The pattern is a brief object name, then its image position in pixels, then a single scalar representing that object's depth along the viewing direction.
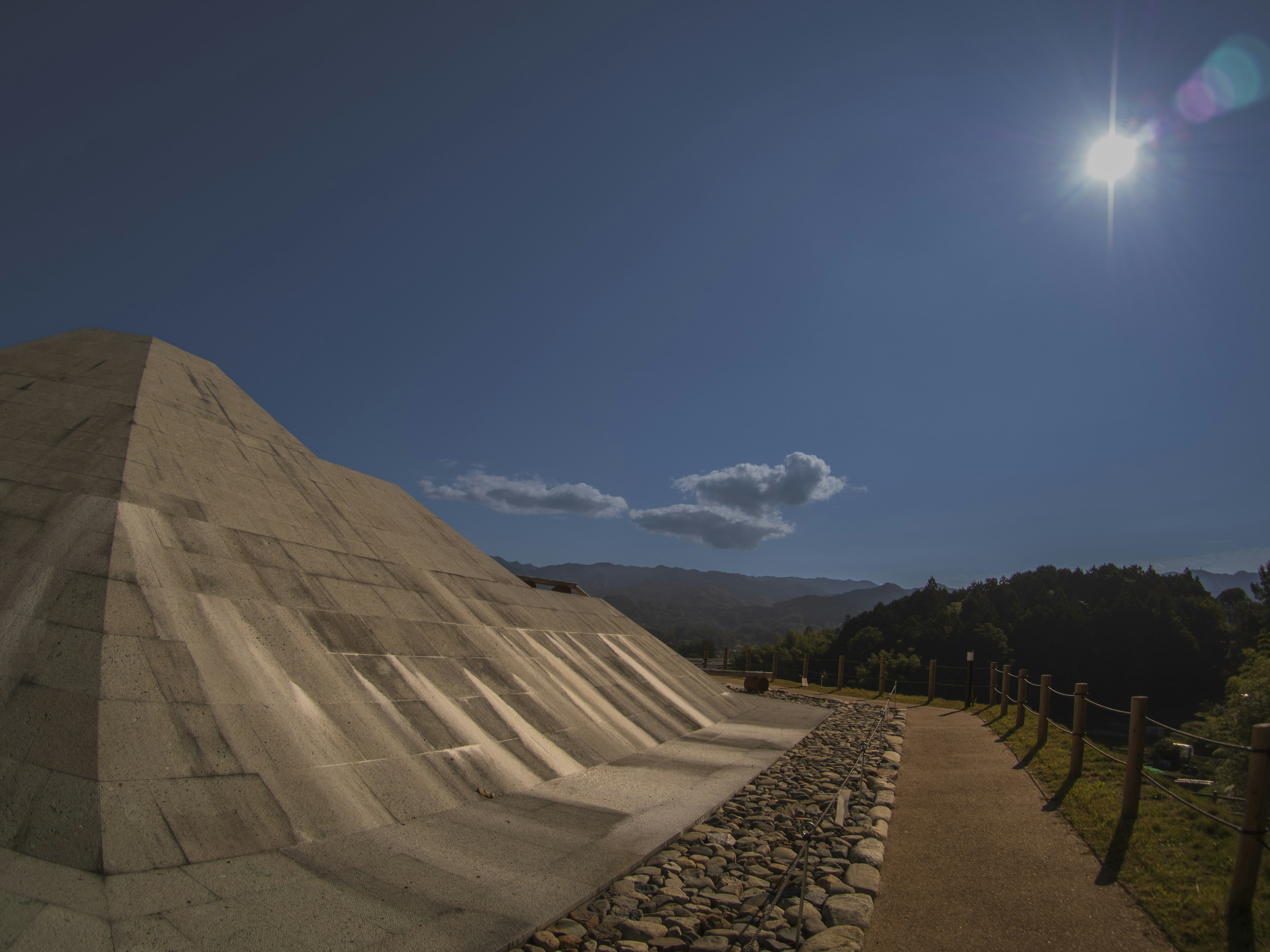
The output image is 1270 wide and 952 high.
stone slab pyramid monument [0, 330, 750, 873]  5.18
